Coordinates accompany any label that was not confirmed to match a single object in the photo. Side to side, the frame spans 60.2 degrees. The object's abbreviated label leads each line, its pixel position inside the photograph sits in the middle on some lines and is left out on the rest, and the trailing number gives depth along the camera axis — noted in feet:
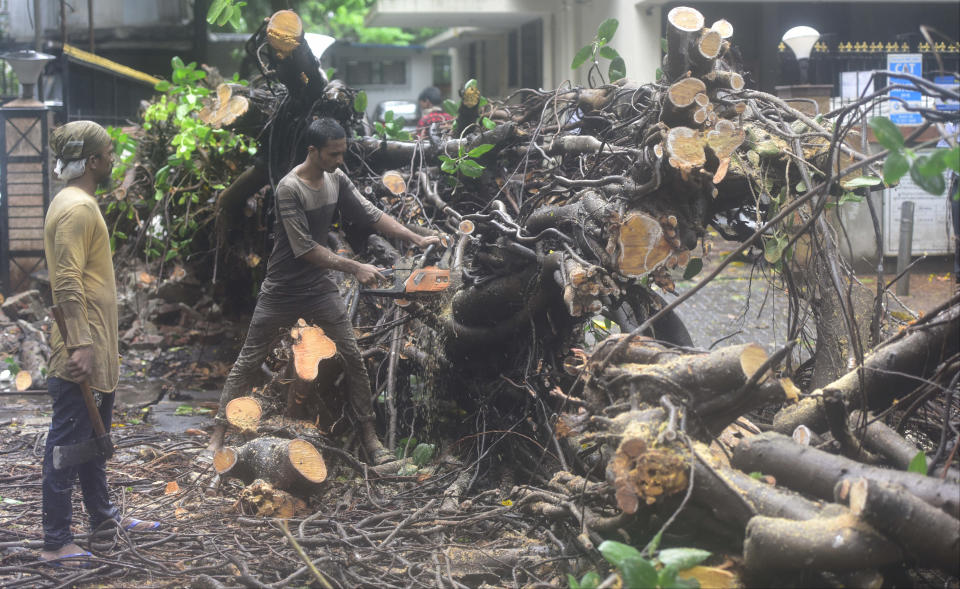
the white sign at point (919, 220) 35.40
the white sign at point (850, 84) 38.55
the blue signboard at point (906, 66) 37.83
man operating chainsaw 15.28
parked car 71.26
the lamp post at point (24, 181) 34.47
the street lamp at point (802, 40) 32.81
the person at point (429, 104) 25.42
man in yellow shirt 12.27
